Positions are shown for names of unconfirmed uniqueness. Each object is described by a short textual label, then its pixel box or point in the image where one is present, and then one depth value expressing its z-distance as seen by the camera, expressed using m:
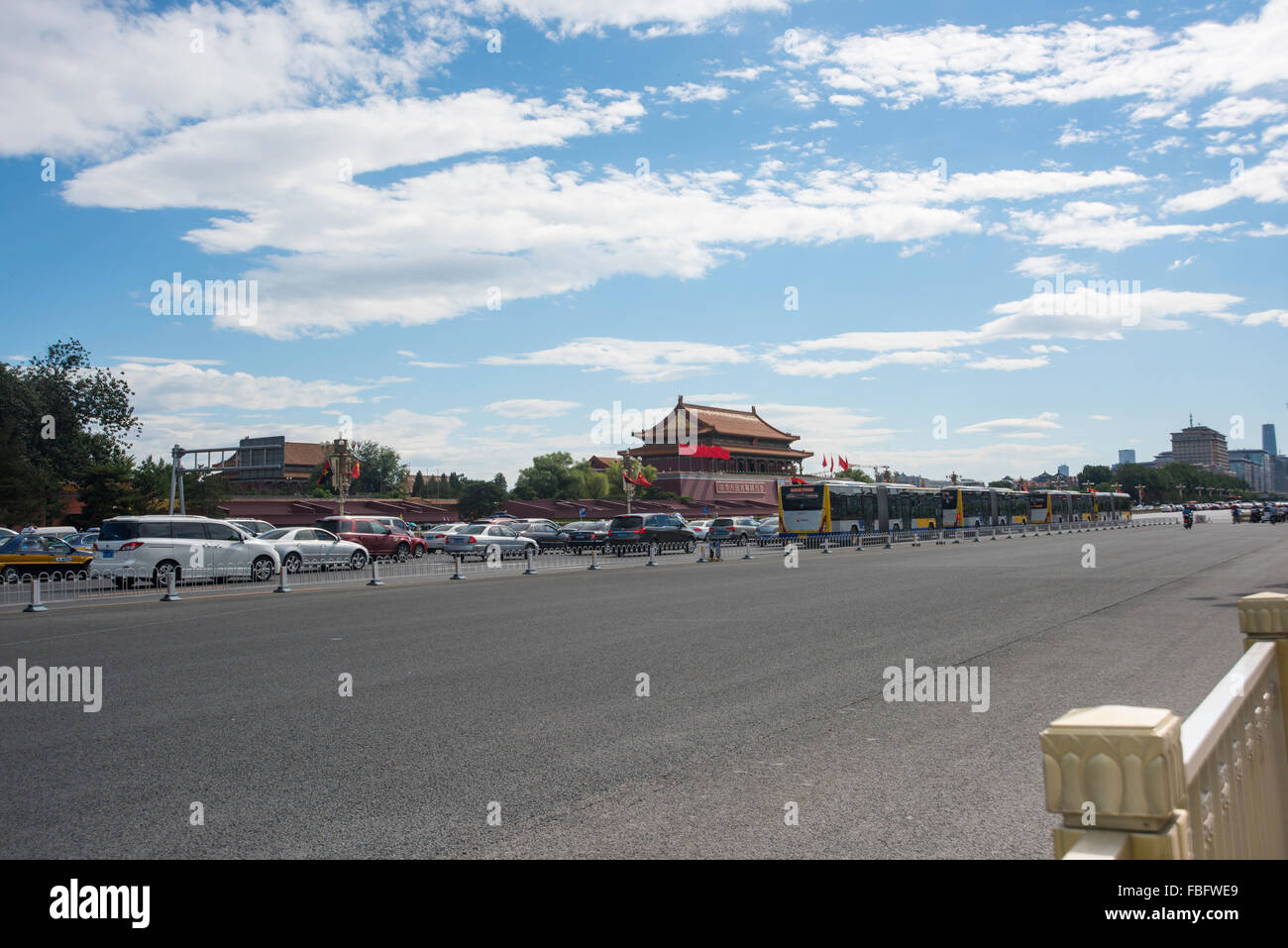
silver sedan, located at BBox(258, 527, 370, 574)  27.88
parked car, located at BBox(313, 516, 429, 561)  35.81
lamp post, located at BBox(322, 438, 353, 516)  51.50
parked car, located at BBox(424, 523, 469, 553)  42.25
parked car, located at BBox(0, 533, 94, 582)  24.56
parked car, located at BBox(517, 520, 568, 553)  43.38
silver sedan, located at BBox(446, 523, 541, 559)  37.44
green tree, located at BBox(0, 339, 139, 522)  48.66
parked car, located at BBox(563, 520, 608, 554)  42.53
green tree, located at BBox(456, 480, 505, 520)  86.04
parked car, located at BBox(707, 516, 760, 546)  46.62
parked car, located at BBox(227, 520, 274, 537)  36.19
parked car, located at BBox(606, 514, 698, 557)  40.41
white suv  21.64
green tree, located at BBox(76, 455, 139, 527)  50.44
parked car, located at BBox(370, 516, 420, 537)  37.95
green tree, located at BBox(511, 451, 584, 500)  100.94
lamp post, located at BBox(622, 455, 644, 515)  84.50
